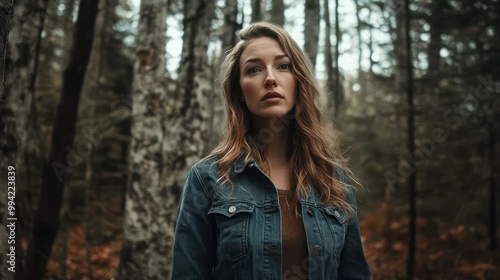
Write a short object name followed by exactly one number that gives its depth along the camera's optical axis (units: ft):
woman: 7.30
